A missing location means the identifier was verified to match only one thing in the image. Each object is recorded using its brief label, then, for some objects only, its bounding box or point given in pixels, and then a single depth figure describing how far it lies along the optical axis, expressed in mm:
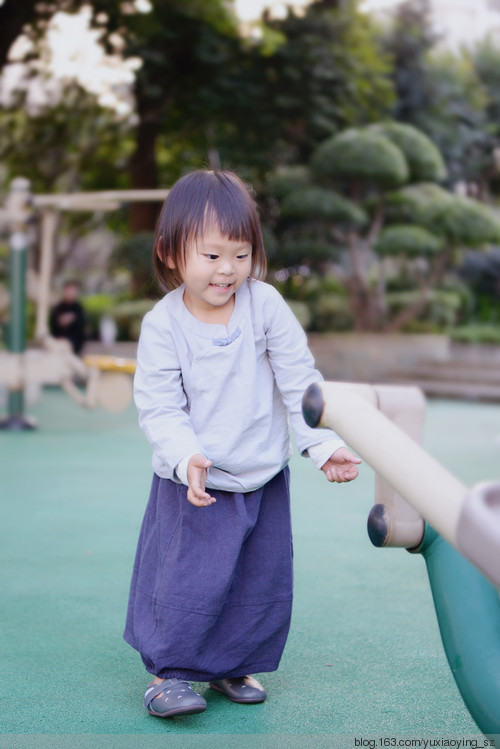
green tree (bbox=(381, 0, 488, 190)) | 14727
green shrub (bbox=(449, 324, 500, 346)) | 14906
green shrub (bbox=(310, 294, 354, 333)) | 13438
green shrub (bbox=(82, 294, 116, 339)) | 14438
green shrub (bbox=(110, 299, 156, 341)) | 11938
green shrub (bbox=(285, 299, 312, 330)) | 11851
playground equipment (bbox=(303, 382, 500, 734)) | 942
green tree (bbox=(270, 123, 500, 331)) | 11797
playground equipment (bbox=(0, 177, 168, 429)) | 6867
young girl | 1829
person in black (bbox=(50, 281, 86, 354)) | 10398
